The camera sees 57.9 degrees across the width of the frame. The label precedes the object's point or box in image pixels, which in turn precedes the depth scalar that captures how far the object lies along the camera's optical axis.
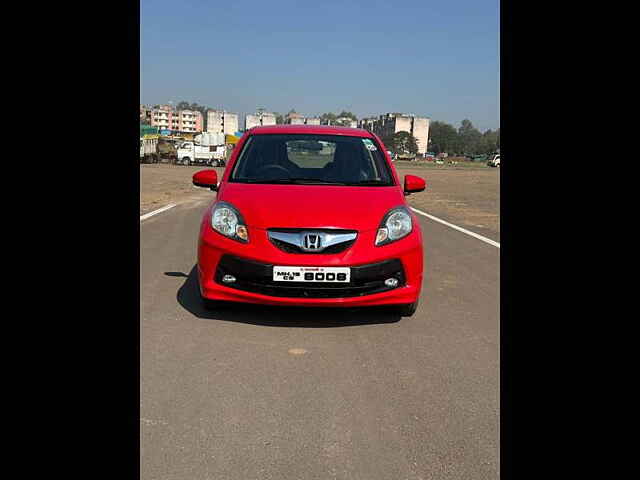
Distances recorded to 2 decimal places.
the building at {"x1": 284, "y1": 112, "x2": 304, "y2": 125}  147.25
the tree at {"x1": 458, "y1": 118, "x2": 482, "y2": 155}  184.50
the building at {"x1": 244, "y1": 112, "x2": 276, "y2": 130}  114.41
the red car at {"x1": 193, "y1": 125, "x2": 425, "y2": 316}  4.12
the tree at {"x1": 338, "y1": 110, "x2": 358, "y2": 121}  161.89
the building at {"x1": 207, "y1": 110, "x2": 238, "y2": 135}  152.38
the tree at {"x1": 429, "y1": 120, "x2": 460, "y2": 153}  180.88
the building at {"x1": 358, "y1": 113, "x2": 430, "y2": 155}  159.00
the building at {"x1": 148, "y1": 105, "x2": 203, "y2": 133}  176.00
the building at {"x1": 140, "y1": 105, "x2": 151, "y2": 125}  170.90
